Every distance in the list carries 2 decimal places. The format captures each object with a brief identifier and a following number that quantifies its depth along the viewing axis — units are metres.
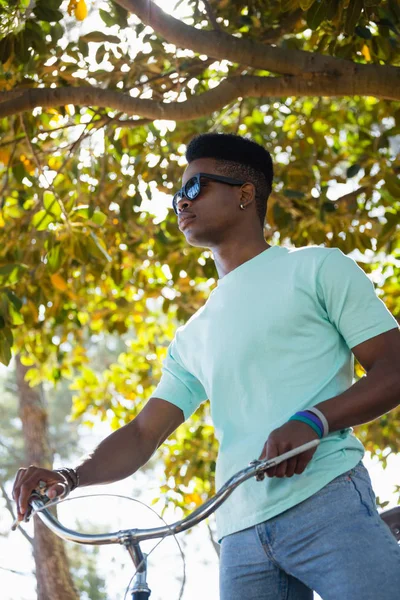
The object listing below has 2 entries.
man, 2.07
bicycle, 1.97
